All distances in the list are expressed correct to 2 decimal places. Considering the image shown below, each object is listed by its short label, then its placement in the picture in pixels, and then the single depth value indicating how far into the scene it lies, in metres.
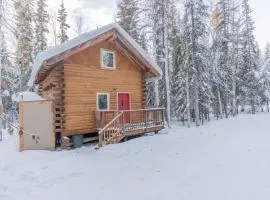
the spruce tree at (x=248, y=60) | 24.94
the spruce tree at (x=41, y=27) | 22.17
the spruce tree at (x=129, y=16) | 20.62
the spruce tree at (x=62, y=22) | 24.36
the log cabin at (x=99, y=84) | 10.31
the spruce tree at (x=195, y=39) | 18.92
